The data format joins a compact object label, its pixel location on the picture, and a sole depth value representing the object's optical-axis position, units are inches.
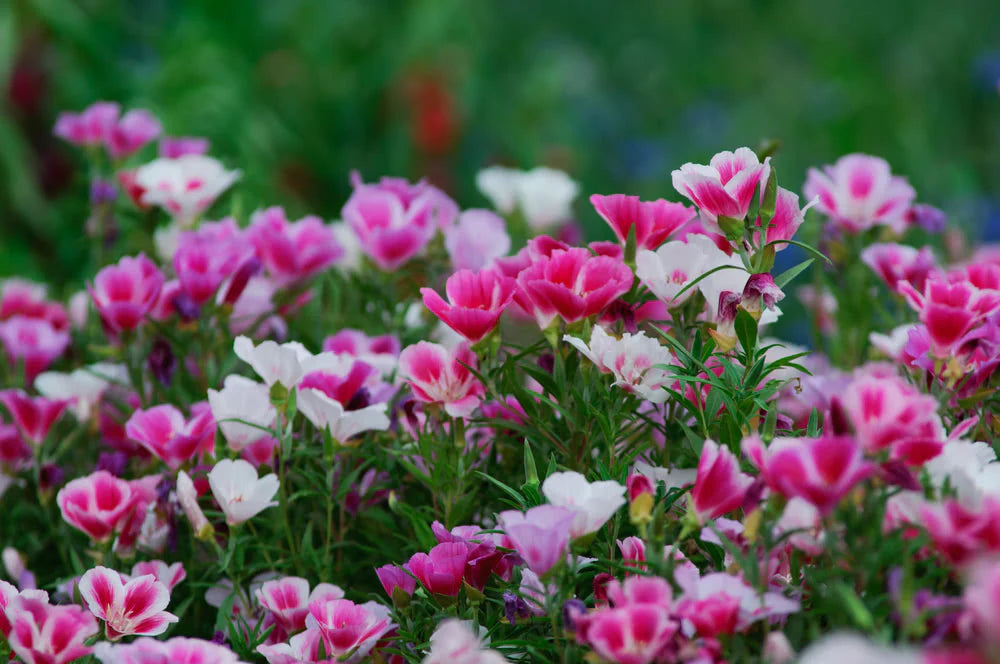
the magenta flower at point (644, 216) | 72.2
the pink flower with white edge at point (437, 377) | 71.7
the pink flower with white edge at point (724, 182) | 69.7
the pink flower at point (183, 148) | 82.1
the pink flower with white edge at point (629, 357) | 70.0
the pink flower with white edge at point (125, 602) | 70.1
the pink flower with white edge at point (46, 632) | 68.7
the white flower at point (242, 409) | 72.1
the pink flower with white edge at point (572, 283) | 70.4
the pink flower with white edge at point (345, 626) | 69.8
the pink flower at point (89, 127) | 81.9
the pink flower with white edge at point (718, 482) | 67.9
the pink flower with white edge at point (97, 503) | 72.4
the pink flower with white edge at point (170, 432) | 73.1
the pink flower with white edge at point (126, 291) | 75.2
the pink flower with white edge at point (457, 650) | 66.4
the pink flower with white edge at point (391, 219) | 76.7
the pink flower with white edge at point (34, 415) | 75.7
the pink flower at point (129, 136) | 82.1
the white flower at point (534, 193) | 81.7
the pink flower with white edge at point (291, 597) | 71.2
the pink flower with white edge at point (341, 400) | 71.8
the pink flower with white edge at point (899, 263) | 76.0
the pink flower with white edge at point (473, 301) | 70.7
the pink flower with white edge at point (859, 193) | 76.3
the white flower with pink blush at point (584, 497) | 68.1
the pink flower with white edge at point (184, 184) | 79.0
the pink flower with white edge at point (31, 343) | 79.2
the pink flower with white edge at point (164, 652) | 67.5
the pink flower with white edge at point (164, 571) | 72.3
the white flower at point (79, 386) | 76.6
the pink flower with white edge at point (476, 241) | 76.4
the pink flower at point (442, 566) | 69.7
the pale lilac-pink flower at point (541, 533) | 67.6
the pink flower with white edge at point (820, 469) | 65.9
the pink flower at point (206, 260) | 75.1
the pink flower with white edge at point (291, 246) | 77.3
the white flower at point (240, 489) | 71.3
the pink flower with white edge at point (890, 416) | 66.5
